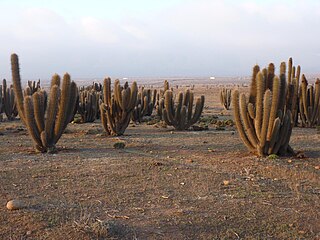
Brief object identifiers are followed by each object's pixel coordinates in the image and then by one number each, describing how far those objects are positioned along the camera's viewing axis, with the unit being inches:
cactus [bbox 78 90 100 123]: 807.1
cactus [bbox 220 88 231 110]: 1198.3
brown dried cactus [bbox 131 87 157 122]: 810.2
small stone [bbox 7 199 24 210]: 255.0
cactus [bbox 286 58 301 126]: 450.0
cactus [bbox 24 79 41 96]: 934.2
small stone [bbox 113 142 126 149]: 482.6
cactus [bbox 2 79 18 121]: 850.1
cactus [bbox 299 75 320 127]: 669.3
